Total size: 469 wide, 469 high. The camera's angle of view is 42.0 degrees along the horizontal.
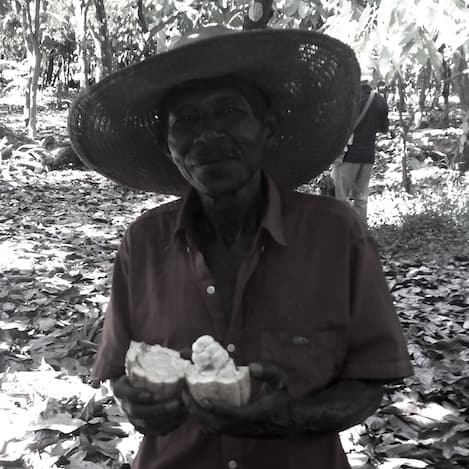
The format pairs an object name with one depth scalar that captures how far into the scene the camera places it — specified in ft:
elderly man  3.97
